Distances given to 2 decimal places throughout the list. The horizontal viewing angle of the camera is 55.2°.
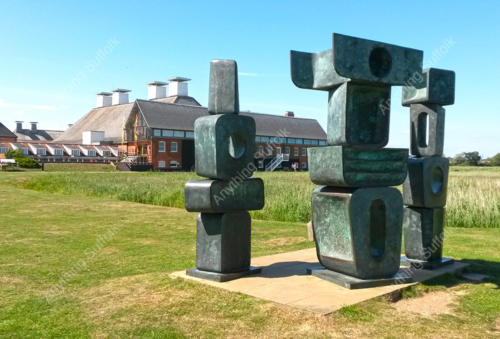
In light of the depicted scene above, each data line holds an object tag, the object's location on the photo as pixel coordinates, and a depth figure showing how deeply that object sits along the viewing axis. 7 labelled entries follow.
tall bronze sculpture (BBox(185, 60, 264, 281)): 5.58
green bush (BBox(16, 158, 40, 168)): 42.91
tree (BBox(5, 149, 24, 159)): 45.78
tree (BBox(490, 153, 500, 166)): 74.19
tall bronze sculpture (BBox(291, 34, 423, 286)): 5.30
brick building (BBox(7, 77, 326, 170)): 45.50
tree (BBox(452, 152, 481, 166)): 71.94
